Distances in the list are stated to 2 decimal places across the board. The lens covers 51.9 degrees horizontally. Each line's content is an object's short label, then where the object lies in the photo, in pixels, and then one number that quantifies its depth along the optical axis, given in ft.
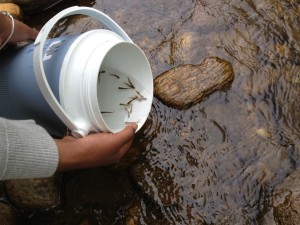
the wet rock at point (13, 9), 2.47
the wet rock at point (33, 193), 1.73
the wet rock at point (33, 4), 2.56
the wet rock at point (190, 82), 1.93
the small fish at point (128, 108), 1.67
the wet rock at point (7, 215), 1.69
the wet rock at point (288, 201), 1.49
